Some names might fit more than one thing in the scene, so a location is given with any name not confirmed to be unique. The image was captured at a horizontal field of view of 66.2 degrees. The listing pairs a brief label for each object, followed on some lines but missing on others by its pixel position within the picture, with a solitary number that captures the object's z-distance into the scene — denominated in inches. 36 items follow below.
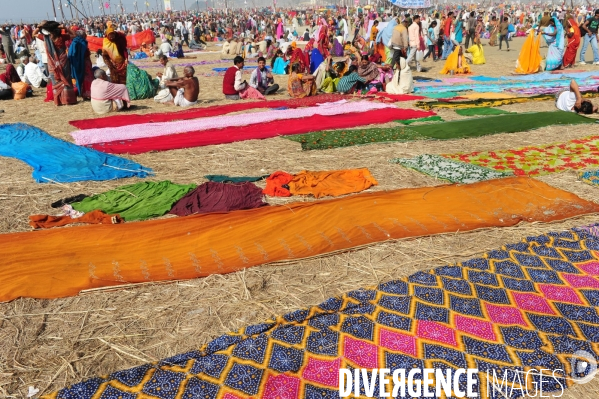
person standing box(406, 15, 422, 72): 504.1
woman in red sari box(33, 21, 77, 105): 376.8
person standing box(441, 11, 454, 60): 640.4
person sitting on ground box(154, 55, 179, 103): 384.8
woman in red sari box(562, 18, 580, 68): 512.7
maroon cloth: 167.2
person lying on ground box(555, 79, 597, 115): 301.8
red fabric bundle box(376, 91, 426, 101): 375.2
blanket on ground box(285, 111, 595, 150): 253.6
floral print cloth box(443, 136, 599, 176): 202.8
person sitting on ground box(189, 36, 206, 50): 964.0
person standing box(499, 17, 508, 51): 729.6
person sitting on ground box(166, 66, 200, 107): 364.2
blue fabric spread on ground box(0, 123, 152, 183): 204.8
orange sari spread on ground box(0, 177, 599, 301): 126.0
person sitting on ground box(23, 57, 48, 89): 474.3
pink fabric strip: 272.1
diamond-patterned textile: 85.3
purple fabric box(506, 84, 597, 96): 388.5
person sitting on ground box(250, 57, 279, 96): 403.9
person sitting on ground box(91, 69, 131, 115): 342.6
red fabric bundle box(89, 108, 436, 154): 250.4
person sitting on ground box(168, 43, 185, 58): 785.4
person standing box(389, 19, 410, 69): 442.0
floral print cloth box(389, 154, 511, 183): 191.2
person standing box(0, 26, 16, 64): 682.2
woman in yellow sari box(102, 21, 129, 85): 414.6
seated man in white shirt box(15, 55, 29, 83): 486.2
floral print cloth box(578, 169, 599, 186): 184.0
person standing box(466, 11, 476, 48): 645.9
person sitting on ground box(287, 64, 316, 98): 396.2
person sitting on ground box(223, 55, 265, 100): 387.5
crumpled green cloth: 166.1
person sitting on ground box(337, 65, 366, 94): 395.5
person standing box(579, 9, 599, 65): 539.6
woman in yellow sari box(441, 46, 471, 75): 513.3
